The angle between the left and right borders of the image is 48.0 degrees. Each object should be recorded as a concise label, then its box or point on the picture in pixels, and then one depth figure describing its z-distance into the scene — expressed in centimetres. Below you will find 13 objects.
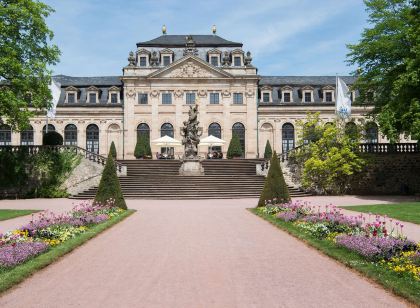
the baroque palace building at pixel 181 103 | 5919
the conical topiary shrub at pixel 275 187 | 2205
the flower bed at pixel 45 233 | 988
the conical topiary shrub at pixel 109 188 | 2203
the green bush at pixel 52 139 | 3738
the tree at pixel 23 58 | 2839
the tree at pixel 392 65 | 2762
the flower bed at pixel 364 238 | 884
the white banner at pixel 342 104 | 4112
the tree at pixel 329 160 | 3509
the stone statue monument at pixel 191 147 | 3831
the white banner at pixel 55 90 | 4072
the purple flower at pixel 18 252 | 933
